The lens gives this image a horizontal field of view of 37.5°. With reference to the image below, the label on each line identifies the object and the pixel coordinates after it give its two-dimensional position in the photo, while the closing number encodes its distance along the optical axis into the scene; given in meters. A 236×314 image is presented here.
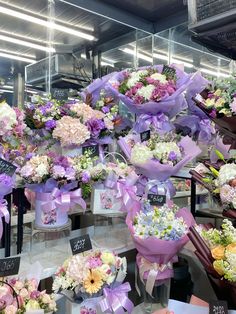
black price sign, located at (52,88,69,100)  2.10
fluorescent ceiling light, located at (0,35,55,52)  5.06
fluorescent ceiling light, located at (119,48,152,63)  5.49
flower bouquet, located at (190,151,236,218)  1.02
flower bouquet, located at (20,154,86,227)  1.57
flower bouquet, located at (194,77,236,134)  1.15
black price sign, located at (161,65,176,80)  1.79
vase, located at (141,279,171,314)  1.47
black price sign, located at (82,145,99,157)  1.85
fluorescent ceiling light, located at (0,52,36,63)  5.33
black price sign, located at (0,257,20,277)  1.04
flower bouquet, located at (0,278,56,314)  0.95
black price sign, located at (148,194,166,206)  1.49
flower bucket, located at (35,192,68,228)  1.63
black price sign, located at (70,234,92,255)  1.19
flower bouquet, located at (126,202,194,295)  1.30
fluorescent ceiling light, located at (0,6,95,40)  4.37
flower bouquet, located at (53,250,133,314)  1.14
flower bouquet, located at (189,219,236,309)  0.90
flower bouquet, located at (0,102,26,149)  1.46
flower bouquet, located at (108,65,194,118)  1.69
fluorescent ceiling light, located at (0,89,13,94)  4.04
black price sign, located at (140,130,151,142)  1.73
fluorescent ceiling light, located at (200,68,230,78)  5.45
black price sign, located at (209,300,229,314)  0.91
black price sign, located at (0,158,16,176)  1.37
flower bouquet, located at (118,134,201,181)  1.53
